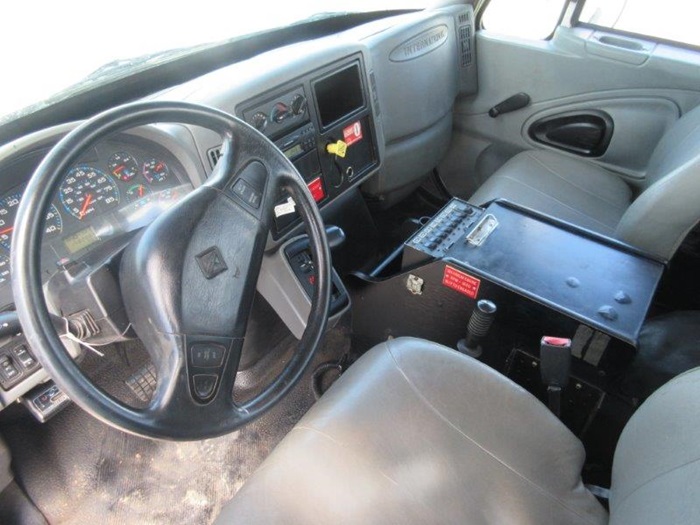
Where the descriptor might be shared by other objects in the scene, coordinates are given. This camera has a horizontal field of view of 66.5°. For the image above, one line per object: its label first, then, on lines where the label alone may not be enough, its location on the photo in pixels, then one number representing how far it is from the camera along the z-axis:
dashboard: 0.99
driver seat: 0.83
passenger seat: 1.30
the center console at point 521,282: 1.22
